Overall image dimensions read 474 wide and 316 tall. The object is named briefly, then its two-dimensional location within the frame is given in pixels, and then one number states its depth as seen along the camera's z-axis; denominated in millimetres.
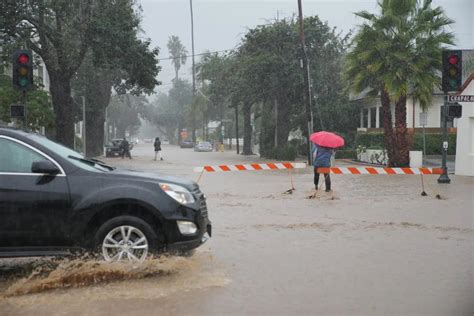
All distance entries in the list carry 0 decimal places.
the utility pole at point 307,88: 32656
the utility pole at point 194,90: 52825
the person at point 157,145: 41719
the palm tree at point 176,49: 139000
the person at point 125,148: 45688
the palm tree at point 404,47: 27172
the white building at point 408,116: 40375
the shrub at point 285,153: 40125
